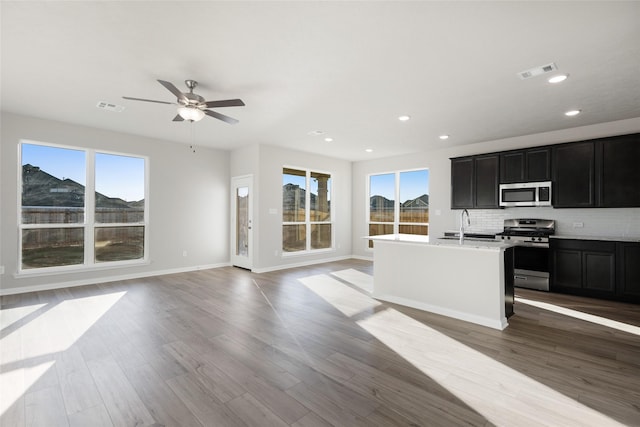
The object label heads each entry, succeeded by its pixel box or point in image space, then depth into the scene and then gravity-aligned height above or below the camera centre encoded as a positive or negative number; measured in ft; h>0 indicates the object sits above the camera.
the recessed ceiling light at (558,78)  10.73 +4.85
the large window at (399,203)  24.18 +1.02
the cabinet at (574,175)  16.01 +2.16
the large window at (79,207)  16.40 +0.45
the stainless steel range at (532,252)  16.63 -2.04
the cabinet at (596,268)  14.29 -2.61
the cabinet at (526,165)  17.39 +2.93
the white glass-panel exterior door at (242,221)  22.31 -0.46
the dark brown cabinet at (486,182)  19.22 +2.13
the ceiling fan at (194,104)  11.06 +4.09
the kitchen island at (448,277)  11.52 -2.57
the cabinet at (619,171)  14.85 +2.20
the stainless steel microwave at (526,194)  17.31 +1.25
